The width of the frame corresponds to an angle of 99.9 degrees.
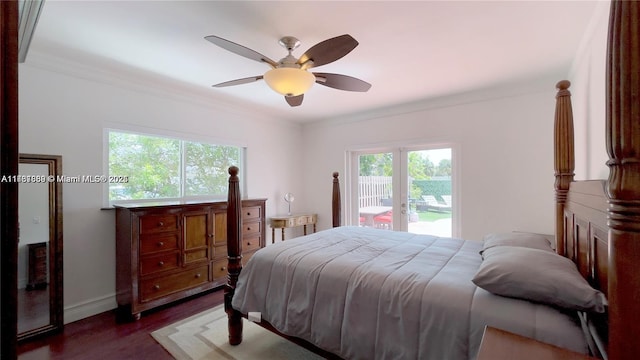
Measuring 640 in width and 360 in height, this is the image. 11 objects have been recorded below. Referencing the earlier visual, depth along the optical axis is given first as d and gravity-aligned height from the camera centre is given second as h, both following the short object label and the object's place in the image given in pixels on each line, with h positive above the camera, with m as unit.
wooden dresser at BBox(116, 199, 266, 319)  2.67 -0.76
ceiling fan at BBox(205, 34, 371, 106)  1.72 +0.85
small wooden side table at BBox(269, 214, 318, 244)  4.37 -0.67
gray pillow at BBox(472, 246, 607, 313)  1.06 -0.45
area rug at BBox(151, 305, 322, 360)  2.11 -1.35
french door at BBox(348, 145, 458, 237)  3.83 -0.14
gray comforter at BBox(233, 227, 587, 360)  1.19 -0.63
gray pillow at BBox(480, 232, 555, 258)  1.77 -0.43
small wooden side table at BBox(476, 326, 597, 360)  0.83 -0.55
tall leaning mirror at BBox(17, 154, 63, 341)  2.29 -0.55
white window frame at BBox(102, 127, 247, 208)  2.87 +0.30
